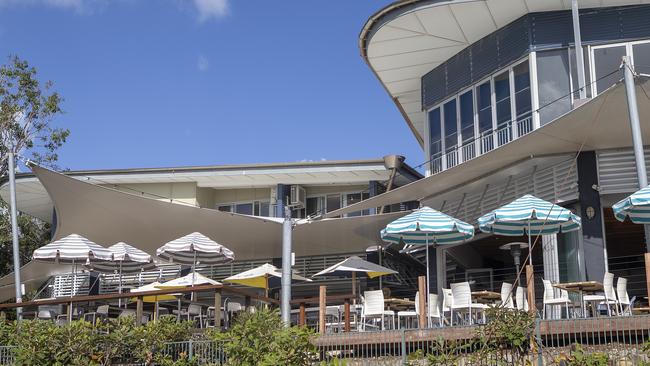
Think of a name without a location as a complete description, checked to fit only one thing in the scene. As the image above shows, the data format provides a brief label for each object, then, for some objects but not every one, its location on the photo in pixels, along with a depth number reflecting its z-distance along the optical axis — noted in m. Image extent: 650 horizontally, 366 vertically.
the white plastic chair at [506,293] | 13.36
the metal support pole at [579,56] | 16.19
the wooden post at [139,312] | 13.06
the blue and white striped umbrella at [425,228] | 13.92
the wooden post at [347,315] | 13.59
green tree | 27.81
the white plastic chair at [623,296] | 12.98
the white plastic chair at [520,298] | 13.27
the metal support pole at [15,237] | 15.77
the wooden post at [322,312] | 13.28
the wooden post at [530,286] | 11.89
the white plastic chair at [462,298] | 13.15
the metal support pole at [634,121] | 12.80
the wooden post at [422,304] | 12.72
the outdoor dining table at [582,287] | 12.69
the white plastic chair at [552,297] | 13.30
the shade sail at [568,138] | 13.76
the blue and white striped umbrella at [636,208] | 12.24
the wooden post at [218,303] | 12.45
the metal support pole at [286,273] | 12.03
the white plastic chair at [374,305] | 13.66
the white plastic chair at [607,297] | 12.71
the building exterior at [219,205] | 20.67
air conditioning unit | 25.25
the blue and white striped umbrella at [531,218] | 13.45
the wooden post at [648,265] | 10.86
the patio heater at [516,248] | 16.51
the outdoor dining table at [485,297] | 14.50
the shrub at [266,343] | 10.45
